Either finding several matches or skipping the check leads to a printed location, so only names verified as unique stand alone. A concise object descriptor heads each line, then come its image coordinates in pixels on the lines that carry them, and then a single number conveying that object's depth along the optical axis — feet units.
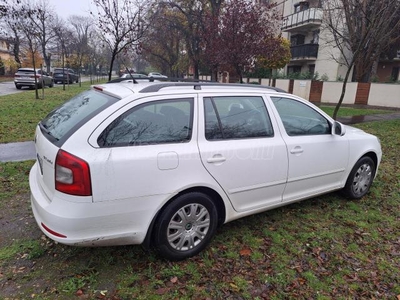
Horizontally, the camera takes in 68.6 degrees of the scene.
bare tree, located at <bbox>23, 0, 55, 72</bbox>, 46.92
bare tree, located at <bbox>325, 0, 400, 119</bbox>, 26.70
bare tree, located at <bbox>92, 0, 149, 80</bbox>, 34.65
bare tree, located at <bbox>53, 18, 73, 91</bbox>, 121.24
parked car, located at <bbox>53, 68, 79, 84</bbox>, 96.07
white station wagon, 7.42
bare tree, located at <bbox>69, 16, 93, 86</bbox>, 124.67
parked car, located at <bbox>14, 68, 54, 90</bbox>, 64.39
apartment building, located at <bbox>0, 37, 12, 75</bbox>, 160.56
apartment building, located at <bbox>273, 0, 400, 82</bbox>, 76.48
